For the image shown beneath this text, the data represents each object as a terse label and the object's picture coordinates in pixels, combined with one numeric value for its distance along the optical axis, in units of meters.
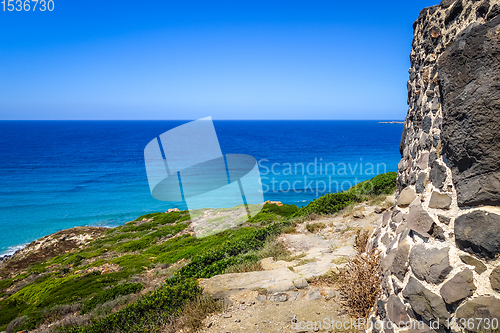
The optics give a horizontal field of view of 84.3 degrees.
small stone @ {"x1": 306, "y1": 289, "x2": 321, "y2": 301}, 5.26
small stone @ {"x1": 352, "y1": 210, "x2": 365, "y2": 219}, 11.56
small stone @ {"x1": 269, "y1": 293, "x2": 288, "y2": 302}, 5.42
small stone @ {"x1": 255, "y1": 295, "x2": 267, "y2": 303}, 5.51
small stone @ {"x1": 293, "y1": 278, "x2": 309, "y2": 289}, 5.74
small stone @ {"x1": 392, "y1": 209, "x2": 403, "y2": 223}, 4.30
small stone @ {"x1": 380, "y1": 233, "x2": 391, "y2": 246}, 4.51
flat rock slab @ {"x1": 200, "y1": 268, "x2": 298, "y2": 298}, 5.93
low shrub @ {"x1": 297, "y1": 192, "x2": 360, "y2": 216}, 13.81
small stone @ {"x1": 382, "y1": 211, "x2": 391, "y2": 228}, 5.02
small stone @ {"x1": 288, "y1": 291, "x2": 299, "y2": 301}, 5.40
